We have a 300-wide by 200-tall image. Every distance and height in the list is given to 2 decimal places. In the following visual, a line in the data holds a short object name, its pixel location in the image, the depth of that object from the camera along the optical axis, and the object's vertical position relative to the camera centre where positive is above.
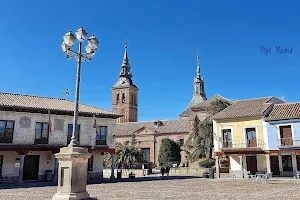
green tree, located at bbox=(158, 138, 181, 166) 41.22 -0.35
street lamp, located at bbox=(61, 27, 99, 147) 7.93 +3.04
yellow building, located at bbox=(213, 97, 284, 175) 24.52 +1.26
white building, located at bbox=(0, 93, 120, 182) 20.86 +1.31
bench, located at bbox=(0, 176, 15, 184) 20.08 -2.24
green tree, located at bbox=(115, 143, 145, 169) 32.16 -0.87
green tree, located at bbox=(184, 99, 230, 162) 33.50 +1.67
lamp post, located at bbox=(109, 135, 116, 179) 25.49 +0.13
